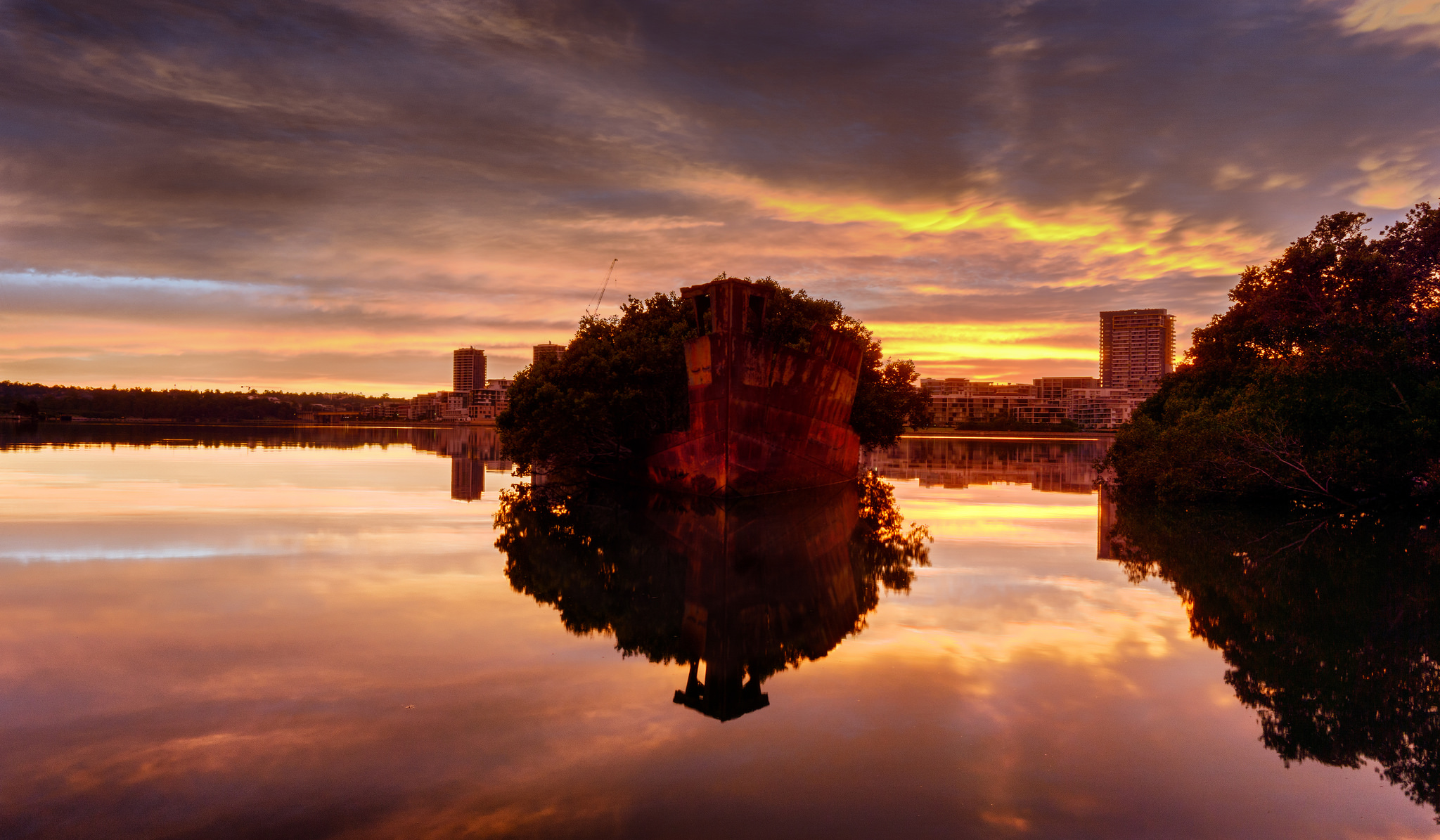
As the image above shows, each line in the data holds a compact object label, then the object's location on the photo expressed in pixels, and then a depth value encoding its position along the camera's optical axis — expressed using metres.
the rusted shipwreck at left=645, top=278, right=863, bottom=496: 22.66
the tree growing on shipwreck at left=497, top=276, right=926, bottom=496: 23.00
